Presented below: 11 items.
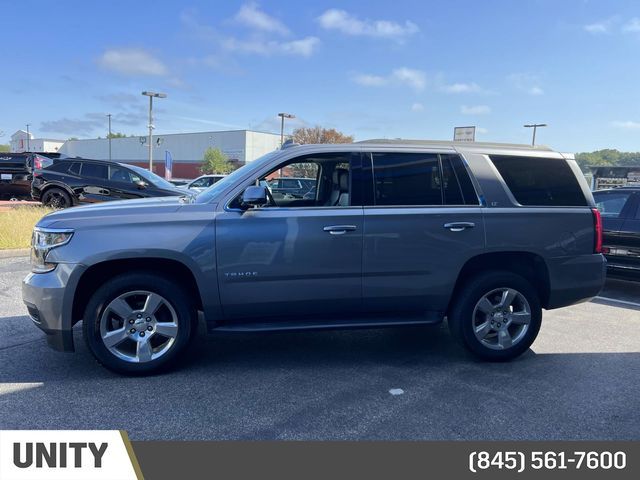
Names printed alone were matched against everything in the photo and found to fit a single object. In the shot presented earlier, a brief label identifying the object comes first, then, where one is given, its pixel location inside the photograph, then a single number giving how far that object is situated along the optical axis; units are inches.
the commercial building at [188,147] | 2977.4
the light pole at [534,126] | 1961.2
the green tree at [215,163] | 2719.0
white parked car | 799.1
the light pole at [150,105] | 1300.8
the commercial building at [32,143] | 3397.1
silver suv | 153.1
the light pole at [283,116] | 1524.4
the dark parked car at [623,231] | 278.7
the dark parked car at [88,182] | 517.3
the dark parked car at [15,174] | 695.7
